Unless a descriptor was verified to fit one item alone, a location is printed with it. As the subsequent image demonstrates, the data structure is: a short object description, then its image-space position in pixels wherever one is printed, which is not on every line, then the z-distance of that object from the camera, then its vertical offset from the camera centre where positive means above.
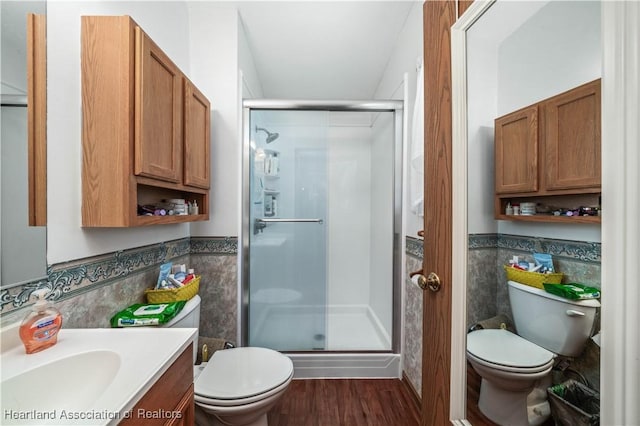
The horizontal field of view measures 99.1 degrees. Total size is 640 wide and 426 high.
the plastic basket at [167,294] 1.30 -0.40
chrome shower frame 1.93 +0.21
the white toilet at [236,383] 1.12 -0.76
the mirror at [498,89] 0.51 +0.27
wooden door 0.85 +0.01
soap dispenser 0.71 -0.31
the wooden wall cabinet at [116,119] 0.97 +0.34
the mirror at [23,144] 0.74 +0.19
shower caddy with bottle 2.05 +0.24
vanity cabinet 0.61 -0.48
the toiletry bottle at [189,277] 1.44 -0.36
